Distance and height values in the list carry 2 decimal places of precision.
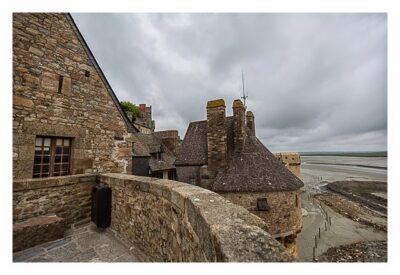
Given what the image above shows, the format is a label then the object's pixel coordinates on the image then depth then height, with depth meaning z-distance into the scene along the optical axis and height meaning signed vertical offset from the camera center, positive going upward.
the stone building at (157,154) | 16.10 -1.53
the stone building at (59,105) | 3.88 +0.95
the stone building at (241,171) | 8.12 -1.67
